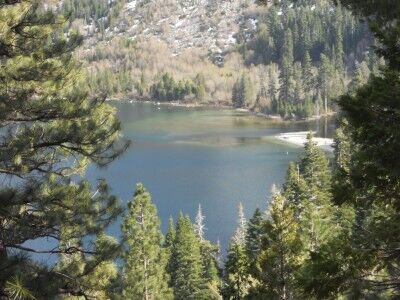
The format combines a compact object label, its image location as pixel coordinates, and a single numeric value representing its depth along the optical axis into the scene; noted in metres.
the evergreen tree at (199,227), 43.37
